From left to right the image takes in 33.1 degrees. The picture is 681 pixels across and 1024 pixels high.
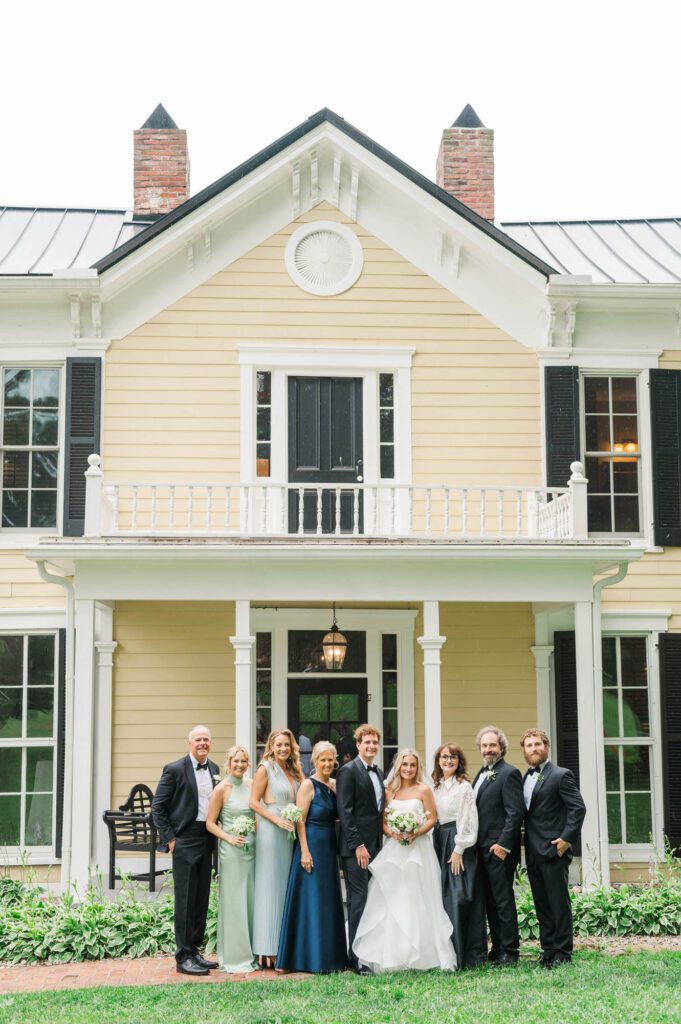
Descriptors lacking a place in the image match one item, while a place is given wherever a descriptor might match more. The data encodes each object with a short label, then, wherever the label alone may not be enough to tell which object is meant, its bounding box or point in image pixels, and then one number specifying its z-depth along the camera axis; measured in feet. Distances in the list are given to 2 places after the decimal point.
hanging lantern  39.70
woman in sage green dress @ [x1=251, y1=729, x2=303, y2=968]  25.55
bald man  25.59
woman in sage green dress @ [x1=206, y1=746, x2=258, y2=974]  25.40
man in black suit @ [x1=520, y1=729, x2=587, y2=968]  25.09
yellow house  39.45
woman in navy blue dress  25.12
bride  24.77
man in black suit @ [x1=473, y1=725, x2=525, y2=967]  25.29
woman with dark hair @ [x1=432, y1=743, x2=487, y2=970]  25.14
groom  25.32
